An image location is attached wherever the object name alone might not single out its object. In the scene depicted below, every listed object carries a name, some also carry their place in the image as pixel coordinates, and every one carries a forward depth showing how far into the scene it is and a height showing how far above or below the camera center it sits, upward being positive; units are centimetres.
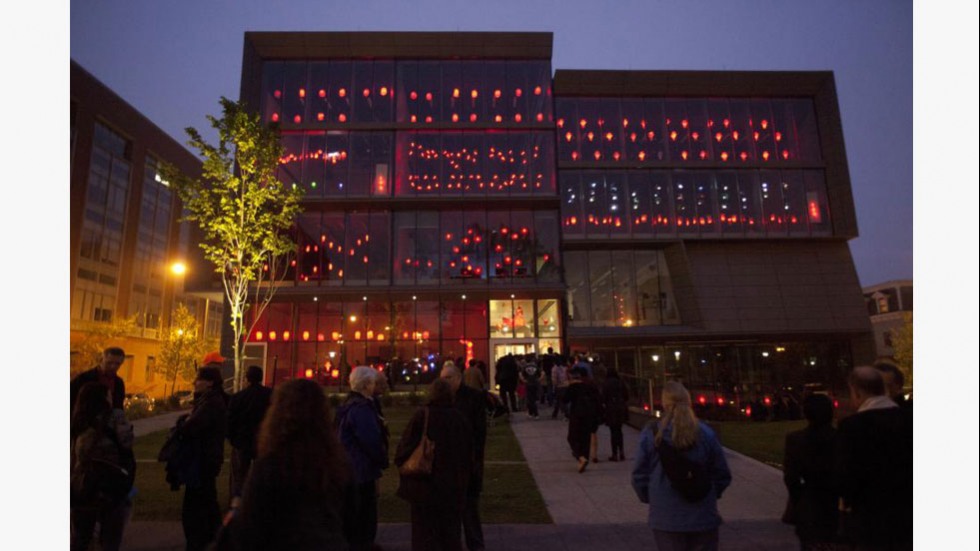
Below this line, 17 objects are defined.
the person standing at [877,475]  312 -82
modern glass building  2672 +795
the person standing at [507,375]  1512 -72
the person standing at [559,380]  1517 -95
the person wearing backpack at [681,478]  359 -96
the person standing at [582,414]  914 -117
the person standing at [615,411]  971 -119
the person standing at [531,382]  1549 -101
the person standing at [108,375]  543 -17
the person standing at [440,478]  434 -108
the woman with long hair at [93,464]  424 -89
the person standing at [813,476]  363 -96
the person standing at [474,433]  518 -94
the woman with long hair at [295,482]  243 -63
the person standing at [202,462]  477 -99
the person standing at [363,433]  461 -73
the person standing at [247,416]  560 -66
